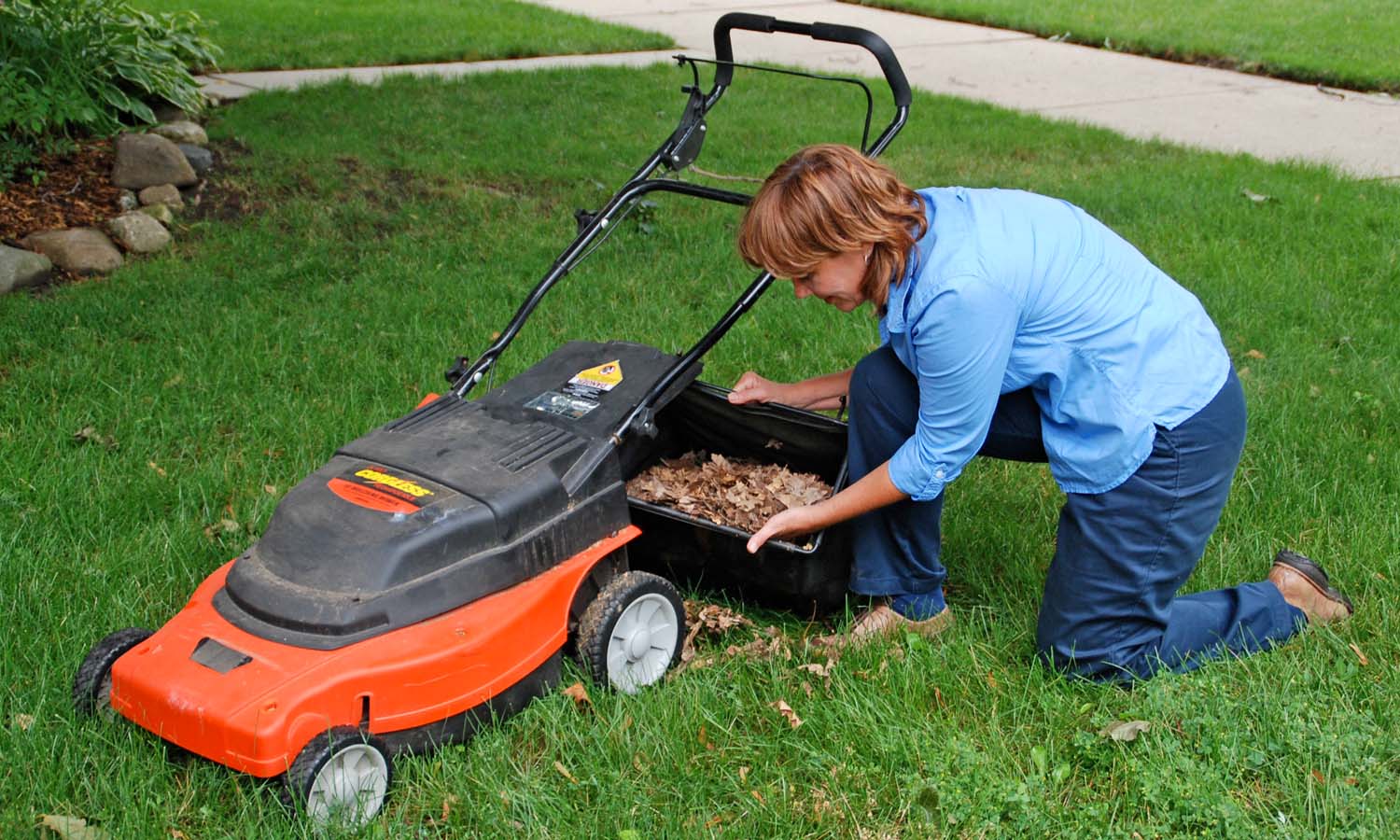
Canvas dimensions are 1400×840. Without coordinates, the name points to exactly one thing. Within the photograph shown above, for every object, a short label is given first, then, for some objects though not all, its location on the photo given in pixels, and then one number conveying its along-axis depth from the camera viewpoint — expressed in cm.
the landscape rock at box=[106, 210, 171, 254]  512
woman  230
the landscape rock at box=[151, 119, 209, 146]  594
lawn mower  217
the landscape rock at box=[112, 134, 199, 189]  552
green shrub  556
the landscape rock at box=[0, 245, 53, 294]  473
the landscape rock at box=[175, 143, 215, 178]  576
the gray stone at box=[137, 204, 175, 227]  532
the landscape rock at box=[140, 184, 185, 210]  543
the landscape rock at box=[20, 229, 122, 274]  494
